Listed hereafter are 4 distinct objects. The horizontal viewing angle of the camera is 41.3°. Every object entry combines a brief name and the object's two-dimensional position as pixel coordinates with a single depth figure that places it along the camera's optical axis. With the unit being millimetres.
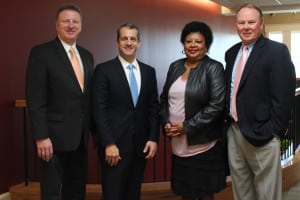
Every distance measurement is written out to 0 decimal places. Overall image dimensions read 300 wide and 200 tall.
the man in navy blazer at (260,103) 2316
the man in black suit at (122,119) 2494
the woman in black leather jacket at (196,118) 2490
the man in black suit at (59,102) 2402
